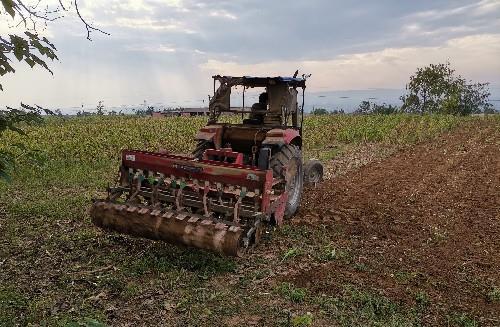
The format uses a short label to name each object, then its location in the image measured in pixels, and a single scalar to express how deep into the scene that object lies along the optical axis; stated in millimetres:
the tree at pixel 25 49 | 2653
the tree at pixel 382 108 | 50794
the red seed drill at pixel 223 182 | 5363
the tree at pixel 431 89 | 50500
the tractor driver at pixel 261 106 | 7746
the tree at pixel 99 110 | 47231
